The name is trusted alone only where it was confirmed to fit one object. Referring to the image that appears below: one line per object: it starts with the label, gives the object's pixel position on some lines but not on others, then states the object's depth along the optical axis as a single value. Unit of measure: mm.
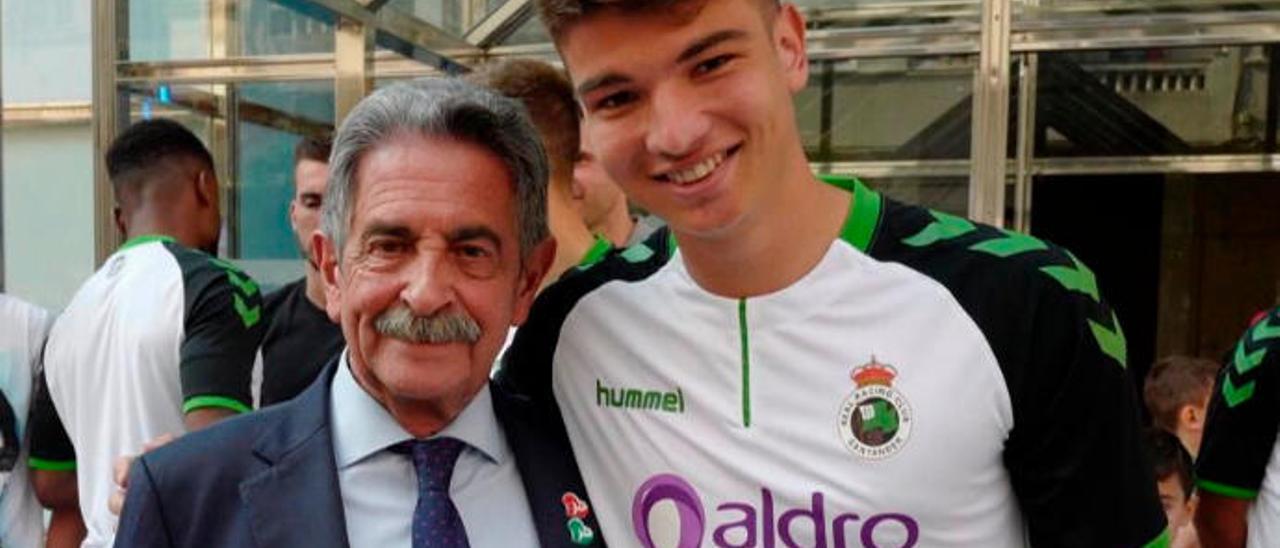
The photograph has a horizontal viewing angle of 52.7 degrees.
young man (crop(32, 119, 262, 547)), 2951
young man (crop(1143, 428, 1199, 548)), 3189
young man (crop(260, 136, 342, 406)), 3438
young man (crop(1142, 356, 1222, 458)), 4113
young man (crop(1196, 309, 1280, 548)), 2578
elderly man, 1520
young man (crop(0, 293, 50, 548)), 3105
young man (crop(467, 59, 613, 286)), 2123
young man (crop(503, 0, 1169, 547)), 1471
